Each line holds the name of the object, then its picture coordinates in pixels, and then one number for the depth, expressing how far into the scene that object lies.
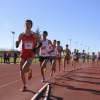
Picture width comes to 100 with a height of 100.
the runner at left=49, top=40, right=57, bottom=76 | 12.14
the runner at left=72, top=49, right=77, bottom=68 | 19.94
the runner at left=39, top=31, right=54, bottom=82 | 9.18
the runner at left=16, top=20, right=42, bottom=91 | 6.73
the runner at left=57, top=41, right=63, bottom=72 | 14.43
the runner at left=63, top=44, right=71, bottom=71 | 16.41
